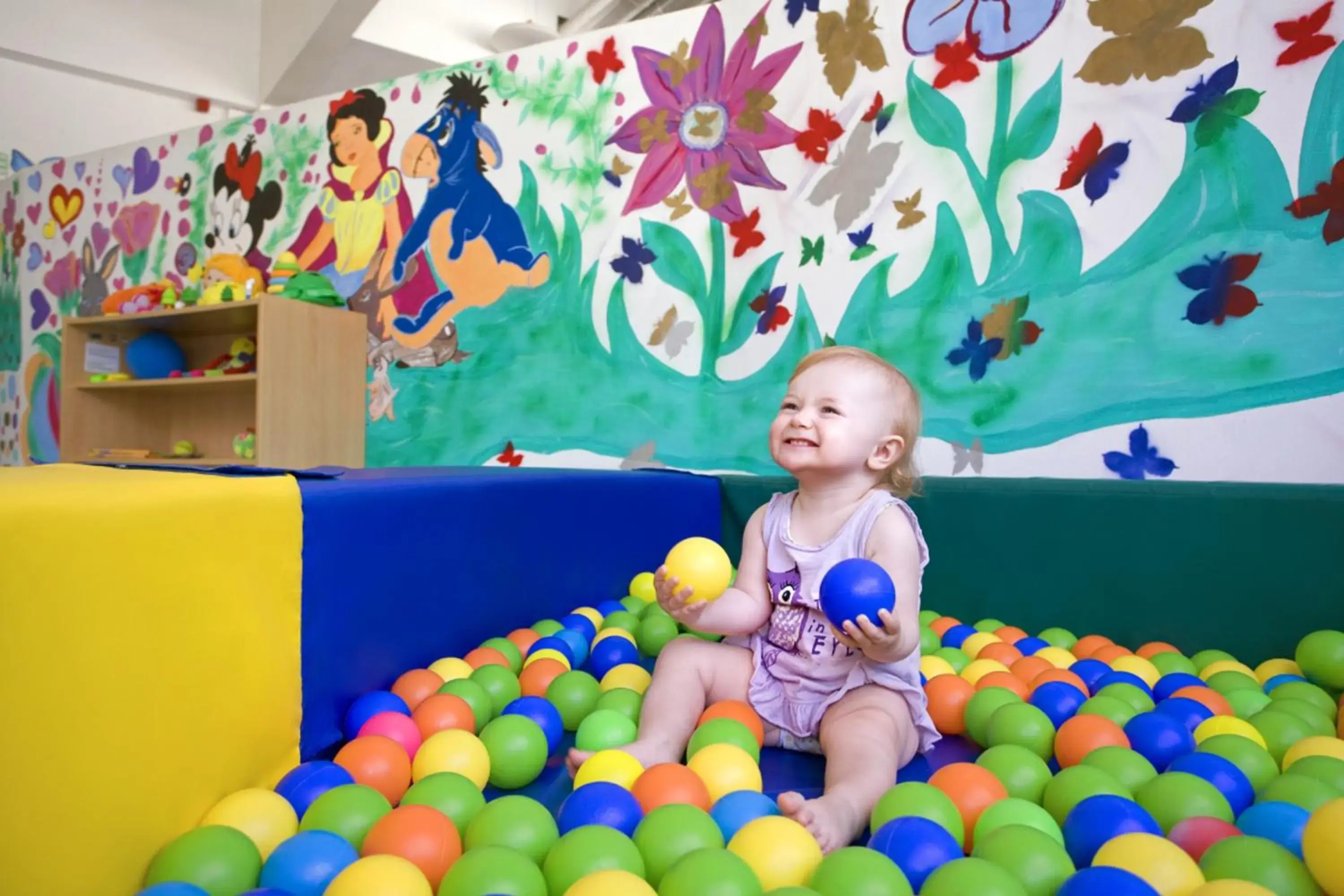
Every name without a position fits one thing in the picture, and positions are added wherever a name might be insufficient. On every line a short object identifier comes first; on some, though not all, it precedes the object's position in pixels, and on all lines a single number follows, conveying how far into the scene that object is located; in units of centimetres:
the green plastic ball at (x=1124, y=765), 99
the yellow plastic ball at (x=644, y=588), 185
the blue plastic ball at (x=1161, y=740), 108
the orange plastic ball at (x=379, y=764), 100
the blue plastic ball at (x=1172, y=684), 131
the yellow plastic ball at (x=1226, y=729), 111
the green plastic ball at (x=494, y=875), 72
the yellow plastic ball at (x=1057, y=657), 147
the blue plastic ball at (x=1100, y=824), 84
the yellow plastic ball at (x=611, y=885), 67
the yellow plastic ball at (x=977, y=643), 154
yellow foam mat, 67
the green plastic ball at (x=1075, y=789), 94
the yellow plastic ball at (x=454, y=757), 102
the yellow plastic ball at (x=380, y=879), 71
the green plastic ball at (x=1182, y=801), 89
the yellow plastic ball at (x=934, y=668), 139
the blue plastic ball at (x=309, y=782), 94
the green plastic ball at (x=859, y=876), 71
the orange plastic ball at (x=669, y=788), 91
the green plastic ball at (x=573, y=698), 125
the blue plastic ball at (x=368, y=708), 113
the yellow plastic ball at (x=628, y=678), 131
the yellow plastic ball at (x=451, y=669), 131
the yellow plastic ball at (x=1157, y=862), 73
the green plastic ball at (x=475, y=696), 120
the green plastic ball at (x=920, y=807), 88
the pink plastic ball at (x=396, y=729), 109
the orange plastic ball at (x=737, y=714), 115
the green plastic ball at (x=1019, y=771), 100
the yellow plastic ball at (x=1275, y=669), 143
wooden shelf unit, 296
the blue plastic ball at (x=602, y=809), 87
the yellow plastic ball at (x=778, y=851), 78
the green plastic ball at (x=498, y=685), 127
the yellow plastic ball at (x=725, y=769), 97
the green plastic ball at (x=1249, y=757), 100
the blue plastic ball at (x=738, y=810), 88
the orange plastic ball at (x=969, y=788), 94
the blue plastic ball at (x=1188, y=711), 118
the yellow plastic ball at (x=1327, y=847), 71
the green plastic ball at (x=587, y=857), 75
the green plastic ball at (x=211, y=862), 76
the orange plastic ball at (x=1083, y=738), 109
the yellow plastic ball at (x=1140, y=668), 140
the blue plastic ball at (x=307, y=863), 77
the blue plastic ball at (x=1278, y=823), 82
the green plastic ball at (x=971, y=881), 70
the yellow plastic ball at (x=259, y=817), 84
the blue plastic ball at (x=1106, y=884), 67
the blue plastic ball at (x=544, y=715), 118
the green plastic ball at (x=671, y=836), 79
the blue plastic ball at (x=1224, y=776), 95
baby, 113
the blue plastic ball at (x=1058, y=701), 122
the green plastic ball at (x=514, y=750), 106
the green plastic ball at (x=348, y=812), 86
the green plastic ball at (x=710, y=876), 70
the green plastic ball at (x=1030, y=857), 76
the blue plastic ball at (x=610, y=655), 143
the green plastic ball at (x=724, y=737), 106
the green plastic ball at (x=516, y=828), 82
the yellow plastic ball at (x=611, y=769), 98
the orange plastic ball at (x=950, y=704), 128
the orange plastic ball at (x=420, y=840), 80
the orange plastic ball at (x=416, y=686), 123
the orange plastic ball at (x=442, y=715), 112
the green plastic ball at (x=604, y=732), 111
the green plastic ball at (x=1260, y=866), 73
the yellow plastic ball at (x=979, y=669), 138
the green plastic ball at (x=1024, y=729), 114
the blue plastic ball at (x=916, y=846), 78
